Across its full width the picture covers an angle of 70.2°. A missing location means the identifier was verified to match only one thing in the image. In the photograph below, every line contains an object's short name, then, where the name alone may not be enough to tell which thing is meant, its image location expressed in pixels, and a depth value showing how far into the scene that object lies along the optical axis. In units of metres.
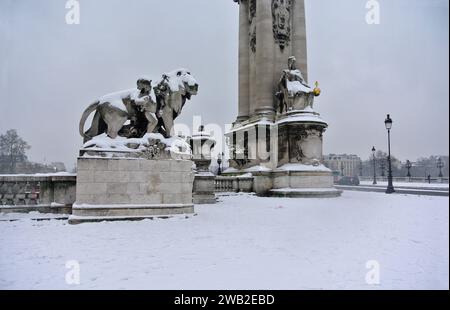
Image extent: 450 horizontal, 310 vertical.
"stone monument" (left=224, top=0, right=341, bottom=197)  16.69
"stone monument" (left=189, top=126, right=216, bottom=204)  12.74
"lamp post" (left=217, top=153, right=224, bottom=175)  36.45
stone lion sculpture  8.37
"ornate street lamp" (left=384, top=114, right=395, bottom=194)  17.85
